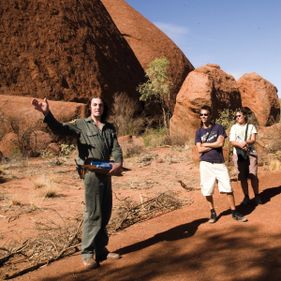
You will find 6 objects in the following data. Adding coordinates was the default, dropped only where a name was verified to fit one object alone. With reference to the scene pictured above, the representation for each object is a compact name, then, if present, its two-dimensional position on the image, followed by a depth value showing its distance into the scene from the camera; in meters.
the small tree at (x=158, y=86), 22.70
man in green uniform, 4.14
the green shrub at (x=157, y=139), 16.08
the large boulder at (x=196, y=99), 16.00
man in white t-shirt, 5.98
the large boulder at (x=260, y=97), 19.61
